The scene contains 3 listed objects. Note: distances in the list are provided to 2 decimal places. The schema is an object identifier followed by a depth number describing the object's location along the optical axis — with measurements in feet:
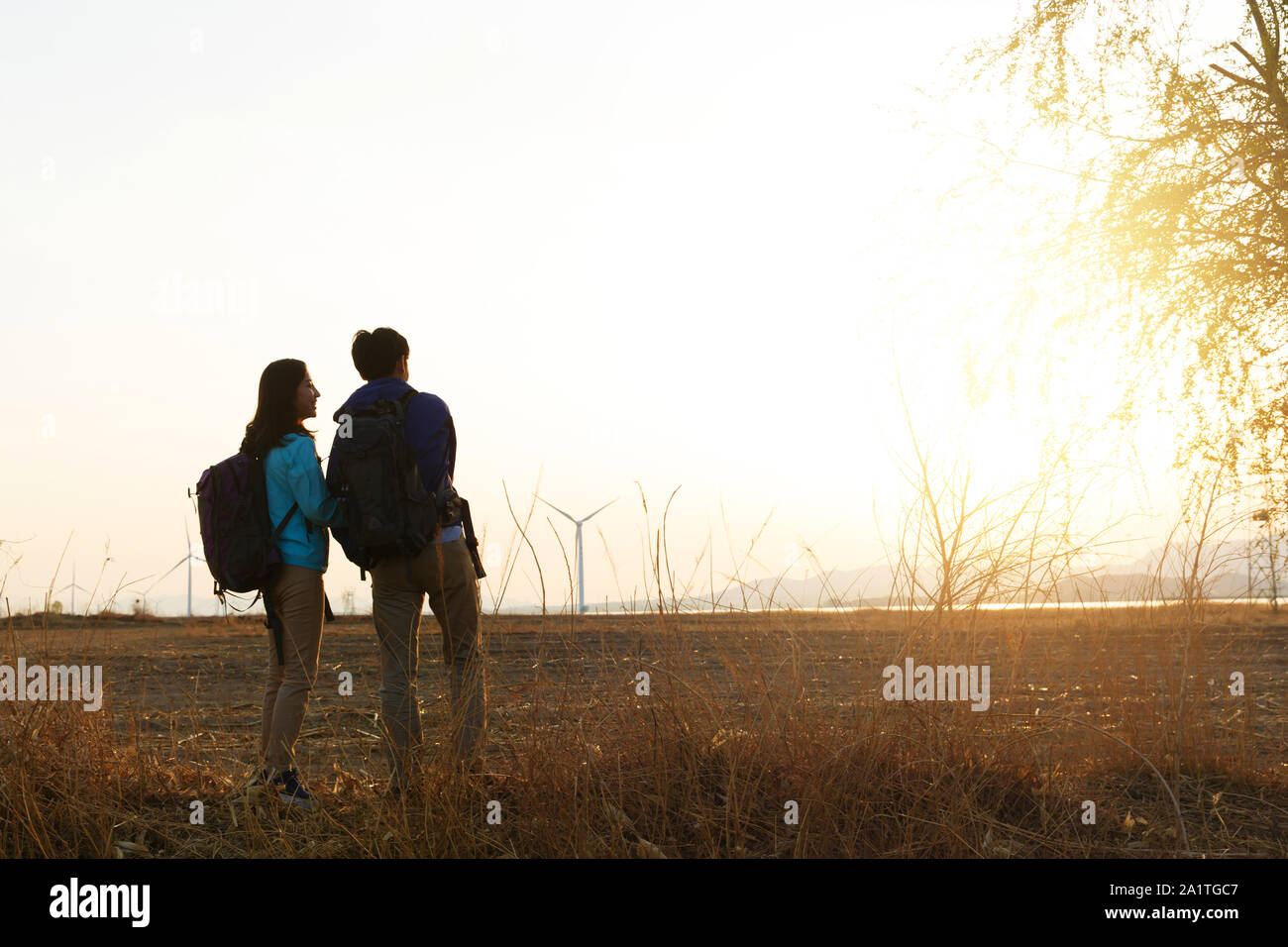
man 14.49
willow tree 22.63
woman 14.78
